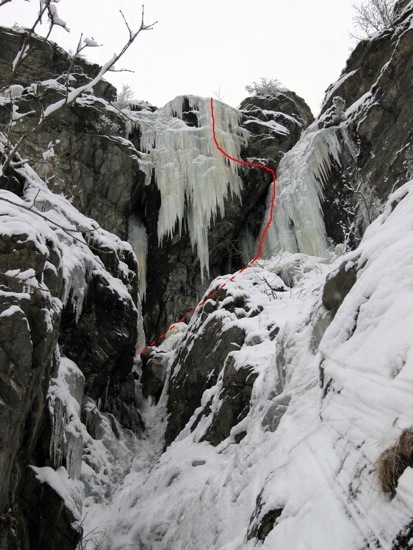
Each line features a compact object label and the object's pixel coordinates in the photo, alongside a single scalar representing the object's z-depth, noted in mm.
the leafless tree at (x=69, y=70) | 2309
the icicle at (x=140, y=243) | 15609
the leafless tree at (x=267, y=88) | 18281
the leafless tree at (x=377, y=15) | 15625
